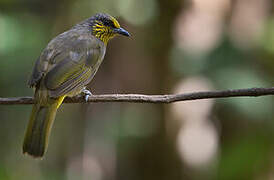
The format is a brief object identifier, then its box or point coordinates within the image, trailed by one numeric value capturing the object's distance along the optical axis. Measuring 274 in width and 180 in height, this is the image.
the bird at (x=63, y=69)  6.84
